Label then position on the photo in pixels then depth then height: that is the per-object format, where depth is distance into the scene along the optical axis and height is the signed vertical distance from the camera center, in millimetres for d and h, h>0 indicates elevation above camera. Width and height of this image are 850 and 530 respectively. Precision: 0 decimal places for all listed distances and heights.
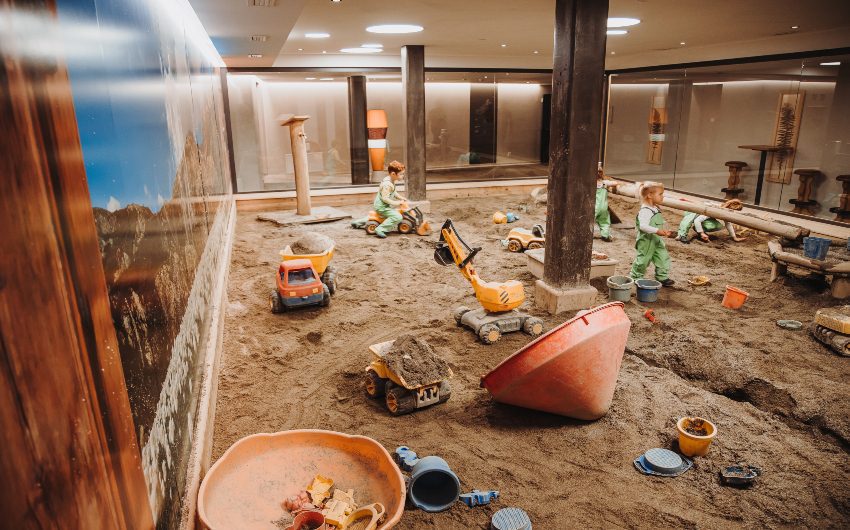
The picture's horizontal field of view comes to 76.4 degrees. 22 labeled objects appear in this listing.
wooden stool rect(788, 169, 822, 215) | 10808 -1219
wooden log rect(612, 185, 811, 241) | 7338 -1275
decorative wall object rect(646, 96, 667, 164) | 14835 +153
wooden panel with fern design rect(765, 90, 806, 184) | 11180 -73
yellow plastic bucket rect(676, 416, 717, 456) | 3539 -1972
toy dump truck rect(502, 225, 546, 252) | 8844 -1703
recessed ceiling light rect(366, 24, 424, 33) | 9049 +1778
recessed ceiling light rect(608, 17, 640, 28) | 8438 +1722
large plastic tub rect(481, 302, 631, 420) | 3678 -1598
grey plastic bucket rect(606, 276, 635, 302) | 6406 -1816
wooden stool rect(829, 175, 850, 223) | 9766 -1268
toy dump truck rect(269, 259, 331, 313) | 6160 -1682
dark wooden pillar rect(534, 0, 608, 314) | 5598 -174
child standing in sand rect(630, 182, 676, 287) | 6801 -1302
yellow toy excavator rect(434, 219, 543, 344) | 5418 -1689
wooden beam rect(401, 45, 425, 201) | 11828 +496
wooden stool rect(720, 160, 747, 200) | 12680 -1080
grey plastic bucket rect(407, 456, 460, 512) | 3174 -2084
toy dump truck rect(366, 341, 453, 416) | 4082 -1859
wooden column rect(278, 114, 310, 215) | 11305 -486
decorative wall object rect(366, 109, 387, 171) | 14477 +6
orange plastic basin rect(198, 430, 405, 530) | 2543 -1658
